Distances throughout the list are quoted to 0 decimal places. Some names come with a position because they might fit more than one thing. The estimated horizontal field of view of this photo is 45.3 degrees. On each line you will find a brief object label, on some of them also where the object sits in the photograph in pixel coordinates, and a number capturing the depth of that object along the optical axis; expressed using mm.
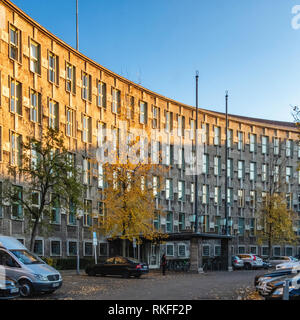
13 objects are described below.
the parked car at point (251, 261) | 33190
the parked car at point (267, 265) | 33919
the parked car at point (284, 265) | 26041
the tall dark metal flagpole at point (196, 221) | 27715
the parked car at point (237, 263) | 32893
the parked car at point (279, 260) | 34035
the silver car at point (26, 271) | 13709
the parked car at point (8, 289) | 12502
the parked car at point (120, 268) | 22207
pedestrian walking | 24768
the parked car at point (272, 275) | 13769
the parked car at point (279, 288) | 10993
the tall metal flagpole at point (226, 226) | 32249
